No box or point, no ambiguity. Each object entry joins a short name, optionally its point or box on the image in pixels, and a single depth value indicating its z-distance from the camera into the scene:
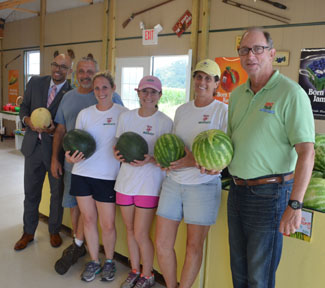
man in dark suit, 3.04
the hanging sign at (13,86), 10.70
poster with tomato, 5.29
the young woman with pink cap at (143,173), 2.27
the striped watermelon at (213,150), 1.67
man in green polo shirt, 1.46
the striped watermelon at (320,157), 2.30
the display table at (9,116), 8.77
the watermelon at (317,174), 2.17
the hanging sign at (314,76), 4.45
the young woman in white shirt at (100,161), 2.47
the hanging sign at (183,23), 5.91
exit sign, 6.47
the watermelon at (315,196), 1.86
